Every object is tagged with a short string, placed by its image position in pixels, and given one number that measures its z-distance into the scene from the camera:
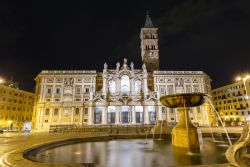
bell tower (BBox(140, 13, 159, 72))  70.50
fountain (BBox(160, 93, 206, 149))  10.46
